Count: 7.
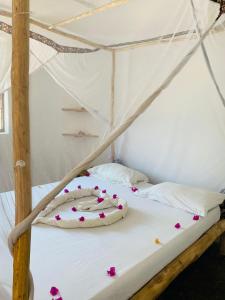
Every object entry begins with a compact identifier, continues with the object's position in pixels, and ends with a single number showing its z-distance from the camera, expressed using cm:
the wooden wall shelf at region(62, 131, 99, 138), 345
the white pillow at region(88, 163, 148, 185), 334
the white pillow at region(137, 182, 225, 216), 254
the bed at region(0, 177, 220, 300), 148
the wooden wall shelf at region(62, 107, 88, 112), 364
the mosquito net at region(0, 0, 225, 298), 213
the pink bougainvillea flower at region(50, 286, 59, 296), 140
